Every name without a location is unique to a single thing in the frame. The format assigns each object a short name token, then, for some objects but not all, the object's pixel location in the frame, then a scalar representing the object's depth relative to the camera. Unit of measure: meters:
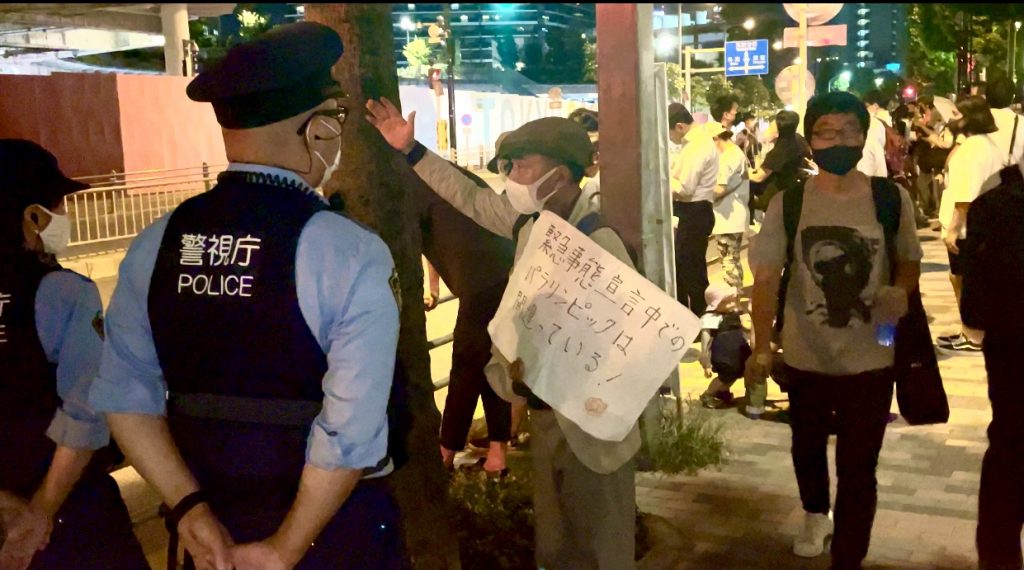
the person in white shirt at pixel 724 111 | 9.16
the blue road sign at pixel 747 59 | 25.59
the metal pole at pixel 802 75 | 11.62
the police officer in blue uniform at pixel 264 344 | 1.84
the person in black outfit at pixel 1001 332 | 3.16
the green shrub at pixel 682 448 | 5.21
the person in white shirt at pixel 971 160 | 6.21
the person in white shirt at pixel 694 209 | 7.69
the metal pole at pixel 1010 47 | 25.17
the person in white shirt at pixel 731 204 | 8.26
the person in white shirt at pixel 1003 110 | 5.72
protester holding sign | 3.05
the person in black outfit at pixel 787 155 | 7.20
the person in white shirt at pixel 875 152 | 8.57
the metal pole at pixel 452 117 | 28.29
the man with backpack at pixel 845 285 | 3.54
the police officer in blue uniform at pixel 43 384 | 2.34
